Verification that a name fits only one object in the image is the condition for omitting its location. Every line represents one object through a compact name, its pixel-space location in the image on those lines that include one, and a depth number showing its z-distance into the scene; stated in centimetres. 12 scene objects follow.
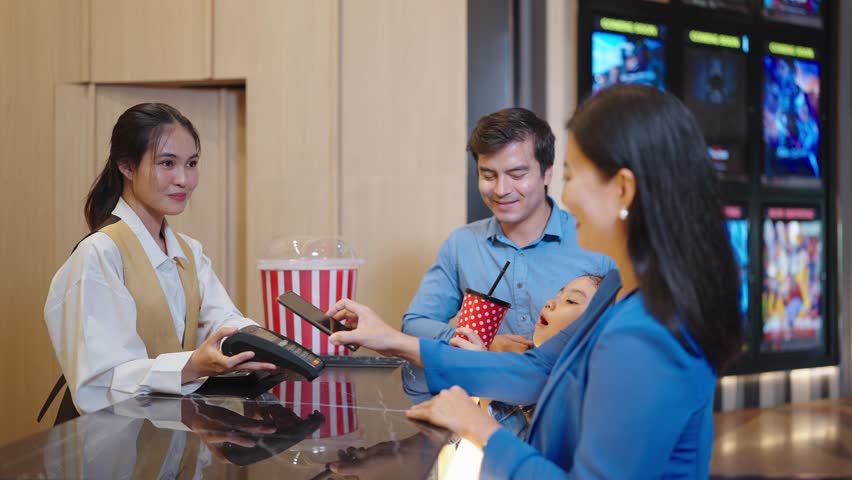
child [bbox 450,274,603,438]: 189
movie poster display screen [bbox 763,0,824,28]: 468
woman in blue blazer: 108
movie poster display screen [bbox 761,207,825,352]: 467
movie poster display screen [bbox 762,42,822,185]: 467
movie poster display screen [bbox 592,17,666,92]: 412
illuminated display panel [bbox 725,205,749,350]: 459
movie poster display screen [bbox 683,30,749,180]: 446
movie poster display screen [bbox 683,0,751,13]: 450
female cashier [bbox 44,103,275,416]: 173
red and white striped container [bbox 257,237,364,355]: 239
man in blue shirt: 263
